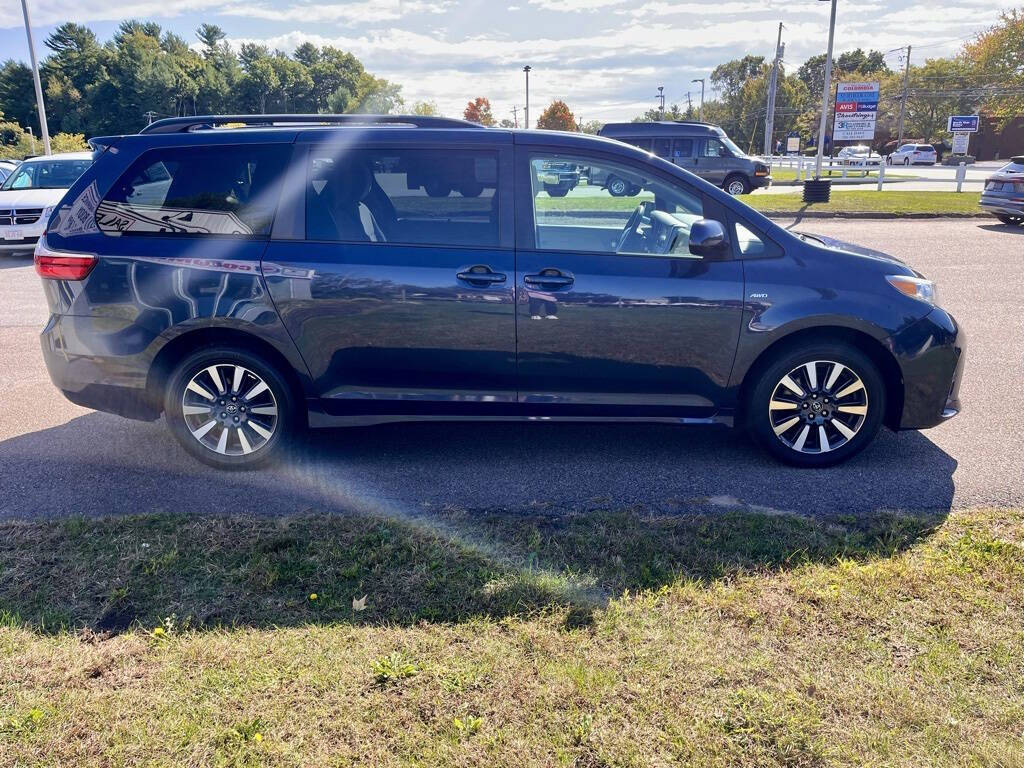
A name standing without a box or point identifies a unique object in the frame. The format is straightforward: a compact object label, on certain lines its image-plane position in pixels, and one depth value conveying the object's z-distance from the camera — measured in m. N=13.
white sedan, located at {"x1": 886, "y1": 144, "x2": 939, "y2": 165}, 58.15
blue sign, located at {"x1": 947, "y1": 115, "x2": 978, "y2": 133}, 59.66
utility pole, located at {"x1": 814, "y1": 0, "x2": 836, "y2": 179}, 23.60
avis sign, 31.66
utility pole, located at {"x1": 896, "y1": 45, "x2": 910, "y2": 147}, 73.31
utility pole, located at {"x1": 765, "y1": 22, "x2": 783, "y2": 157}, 44.11
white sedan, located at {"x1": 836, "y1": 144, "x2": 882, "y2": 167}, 44.19
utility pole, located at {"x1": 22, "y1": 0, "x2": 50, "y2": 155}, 29.61
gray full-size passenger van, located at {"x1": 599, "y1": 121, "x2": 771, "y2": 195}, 25.02
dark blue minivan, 4.52
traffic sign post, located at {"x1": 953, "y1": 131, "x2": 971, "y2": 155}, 56.75
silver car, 17.02
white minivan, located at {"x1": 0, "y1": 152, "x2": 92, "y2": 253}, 13.68
